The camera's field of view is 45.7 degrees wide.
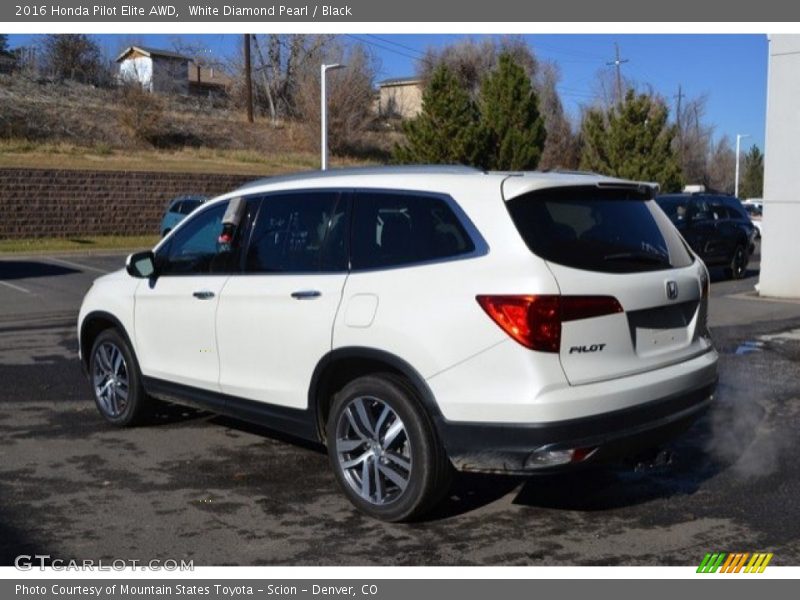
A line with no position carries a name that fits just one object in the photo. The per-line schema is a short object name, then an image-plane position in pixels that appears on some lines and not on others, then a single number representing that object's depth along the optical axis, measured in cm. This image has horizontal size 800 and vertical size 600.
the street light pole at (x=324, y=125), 2745
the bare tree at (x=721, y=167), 8230
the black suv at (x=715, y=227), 1862
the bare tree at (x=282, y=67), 6012
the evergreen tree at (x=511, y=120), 3312
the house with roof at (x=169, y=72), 6469
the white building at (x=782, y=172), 1427
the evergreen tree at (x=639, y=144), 3753
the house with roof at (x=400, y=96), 7144
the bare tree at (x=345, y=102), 5391
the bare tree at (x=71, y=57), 5662
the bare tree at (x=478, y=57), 5956
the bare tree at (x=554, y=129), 5431
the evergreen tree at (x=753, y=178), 8806
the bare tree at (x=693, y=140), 7119
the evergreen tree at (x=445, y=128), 3183
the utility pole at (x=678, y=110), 7015
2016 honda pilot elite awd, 451
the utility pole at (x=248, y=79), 5228
